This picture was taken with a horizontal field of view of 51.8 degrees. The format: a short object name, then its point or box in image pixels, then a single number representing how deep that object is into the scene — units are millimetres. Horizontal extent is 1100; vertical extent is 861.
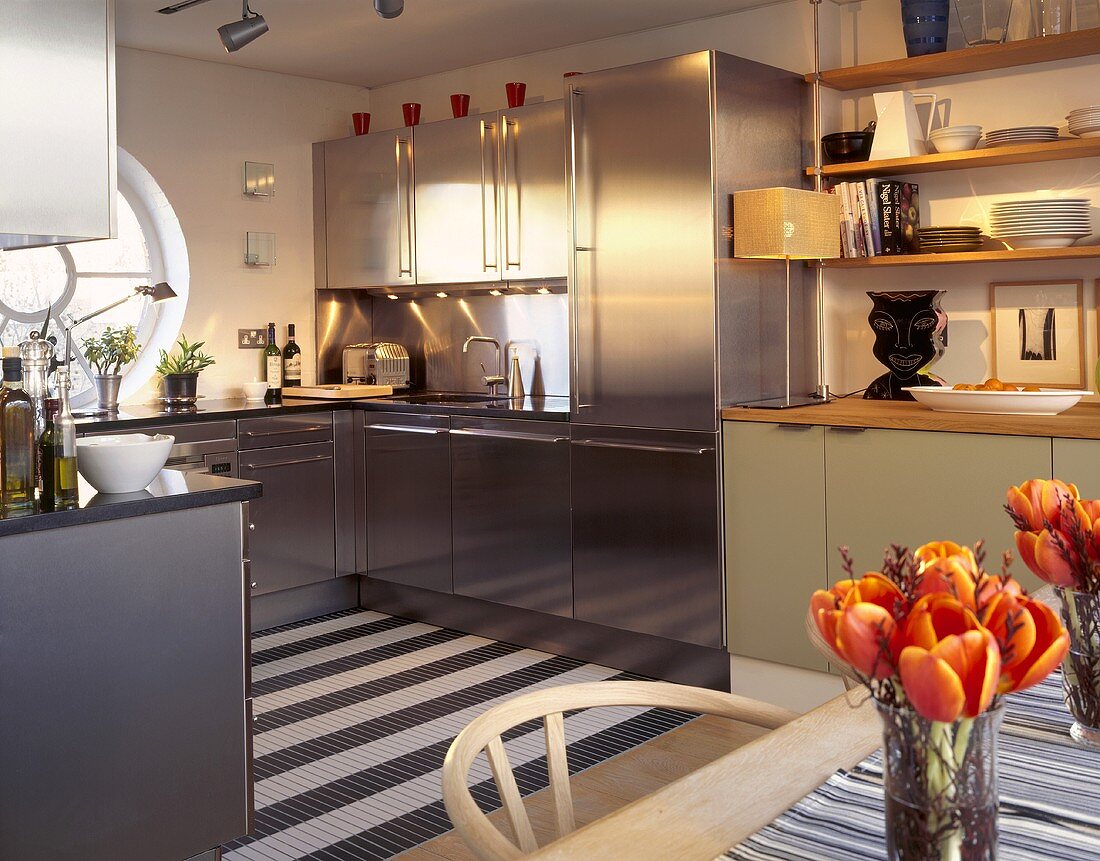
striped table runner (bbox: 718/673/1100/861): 977
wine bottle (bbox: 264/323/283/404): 5496
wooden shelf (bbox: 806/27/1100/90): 3604
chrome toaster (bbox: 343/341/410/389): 5512
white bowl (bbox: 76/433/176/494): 2494
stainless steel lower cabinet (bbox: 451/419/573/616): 4355
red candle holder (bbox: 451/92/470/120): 5059
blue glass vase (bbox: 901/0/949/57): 3812
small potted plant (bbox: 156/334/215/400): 4922
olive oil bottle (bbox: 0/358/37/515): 2307
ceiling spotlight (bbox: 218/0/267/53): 3791
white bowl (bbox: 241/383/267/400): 5285
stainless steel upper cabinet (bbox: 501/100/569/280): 4594
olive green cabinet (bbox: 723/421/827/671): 3711
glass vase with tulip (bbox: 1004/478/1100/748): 1121
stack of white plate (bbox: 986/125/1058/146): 3650
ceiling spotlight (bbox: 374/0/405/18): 3518
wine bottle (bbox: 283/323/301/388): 5520
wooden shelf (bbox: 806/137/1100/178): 3594
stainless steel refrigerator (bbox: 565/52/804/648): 3857
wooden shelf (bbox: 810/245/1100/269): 3555
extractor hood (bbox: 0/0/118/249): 2525
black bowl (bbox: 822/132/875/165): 4059
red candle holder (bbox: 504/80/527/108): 4812
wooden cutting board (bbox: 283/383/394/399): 5211
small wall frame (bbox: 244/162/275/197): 5422
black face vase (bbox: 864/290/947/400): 3936
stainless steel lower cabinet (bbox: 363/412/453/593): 4805
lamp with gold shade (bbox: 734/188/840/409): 3732
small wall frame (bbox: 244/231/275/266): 5422
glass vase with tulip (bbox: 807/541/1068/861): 754
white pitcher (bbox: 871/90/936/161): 3924
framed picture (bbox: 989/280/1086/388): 3785
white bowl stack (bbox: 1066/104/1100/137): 3547
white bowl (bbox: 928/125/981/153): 3818
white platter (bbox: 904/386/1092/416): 3355
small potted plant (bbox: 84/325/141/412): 4750
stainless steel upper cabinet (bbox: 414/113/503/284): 4855
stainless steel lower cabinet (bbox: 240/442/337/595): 4777
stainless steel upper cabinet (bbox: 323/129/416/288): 5250
